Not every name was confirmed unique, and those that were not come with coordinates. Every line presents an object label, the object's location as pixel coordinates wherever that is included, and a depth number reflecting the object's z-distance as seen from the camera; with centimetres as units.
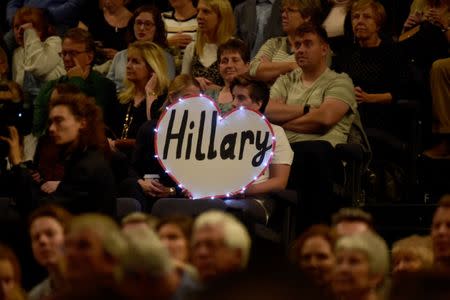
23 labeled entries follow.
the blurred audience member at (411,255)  1639
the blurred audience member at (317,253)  1583
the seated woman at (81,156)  1802
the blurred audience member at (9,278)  1559
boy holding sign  1994
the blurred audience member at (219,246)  1441
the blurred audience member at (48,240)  1622
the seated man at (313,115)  2045
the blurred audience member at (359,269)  1466
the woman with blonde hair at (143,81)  2295
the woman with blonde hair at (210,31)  2358
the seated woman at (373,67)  2250
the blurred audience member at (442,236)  1603
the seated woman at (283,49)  2297
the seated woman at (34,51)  2523
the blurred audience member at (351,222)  1639
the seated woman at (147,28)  2461
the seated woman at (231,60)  2206
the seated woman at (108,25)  2661
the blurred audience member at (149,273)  1270
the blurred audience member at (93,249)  1367
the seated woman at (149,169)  2089
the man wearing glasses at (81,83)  2344
